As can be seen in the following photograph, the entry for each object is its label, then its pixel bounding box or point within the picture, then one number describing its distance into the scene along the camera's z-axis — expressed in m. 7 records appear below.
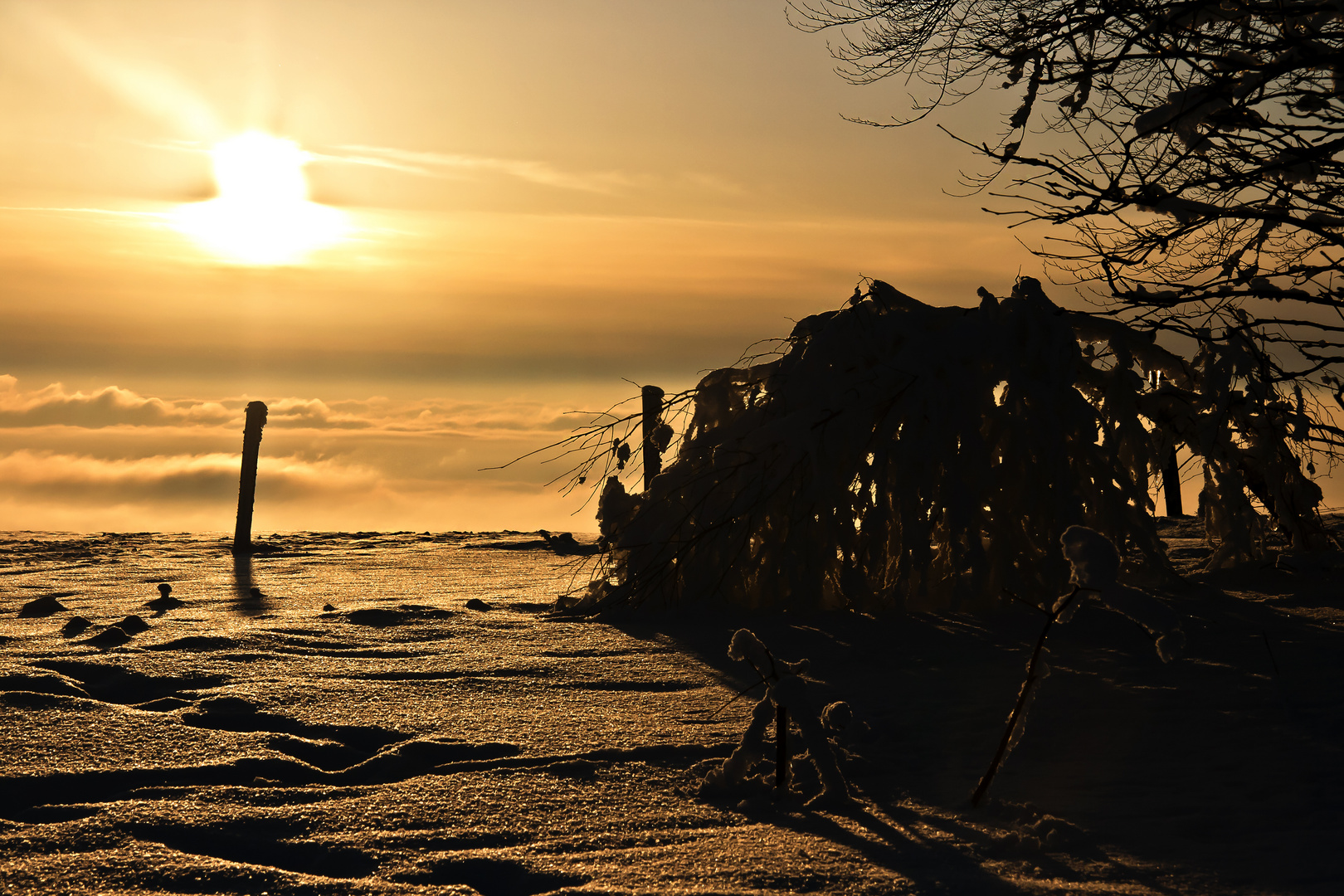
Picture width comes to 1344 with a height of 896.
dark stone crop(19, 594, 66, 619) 6.82
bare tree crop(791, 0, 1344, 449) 5.59
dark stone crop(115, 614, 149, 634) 6.18
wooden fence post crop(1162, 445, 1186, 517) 13.45
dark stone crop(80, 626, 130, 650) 5.74
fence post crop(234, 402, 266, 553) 11.79
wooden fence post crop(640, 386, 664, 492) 10.50
